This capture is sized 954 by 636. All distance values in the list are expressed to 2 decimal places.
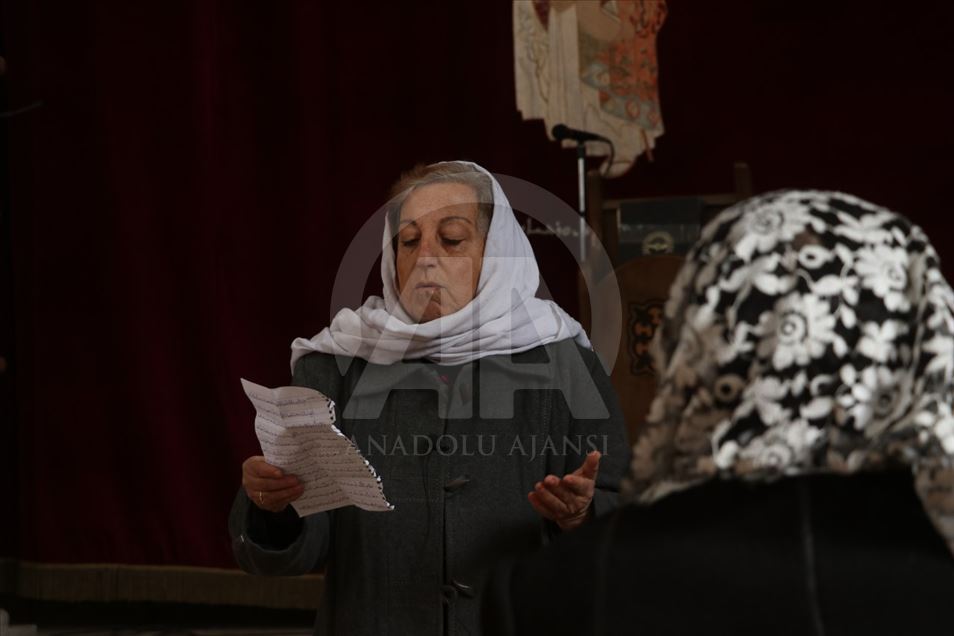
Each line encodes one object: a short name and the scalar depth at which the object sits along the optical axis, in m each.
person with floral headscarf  1.89
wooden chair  7.20
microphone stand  7.62
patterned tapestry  7.94
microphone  7.53
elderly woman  3.52
